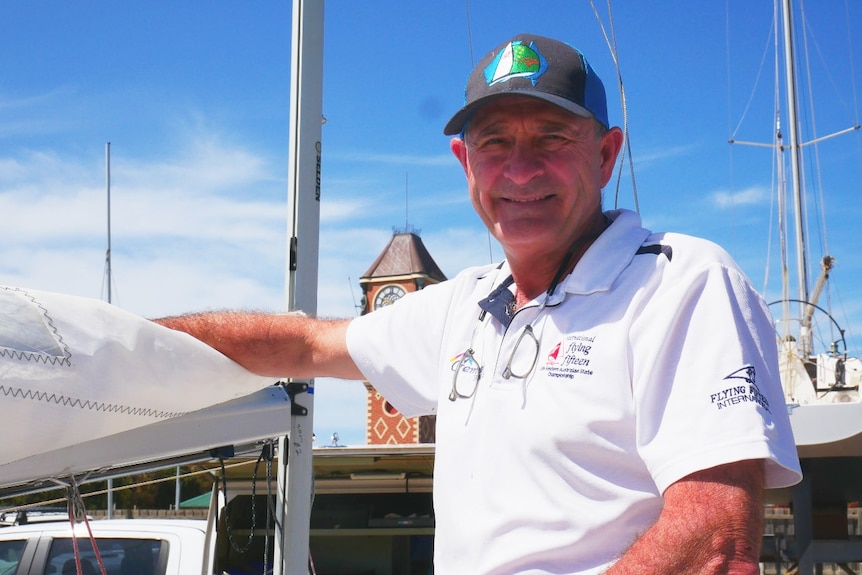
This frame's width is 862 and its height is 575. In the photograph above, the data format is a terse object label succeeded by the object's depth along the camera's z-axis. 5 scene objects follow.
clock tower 52.19
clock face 52.88
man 1.38
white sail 1.88
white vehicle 5.19
